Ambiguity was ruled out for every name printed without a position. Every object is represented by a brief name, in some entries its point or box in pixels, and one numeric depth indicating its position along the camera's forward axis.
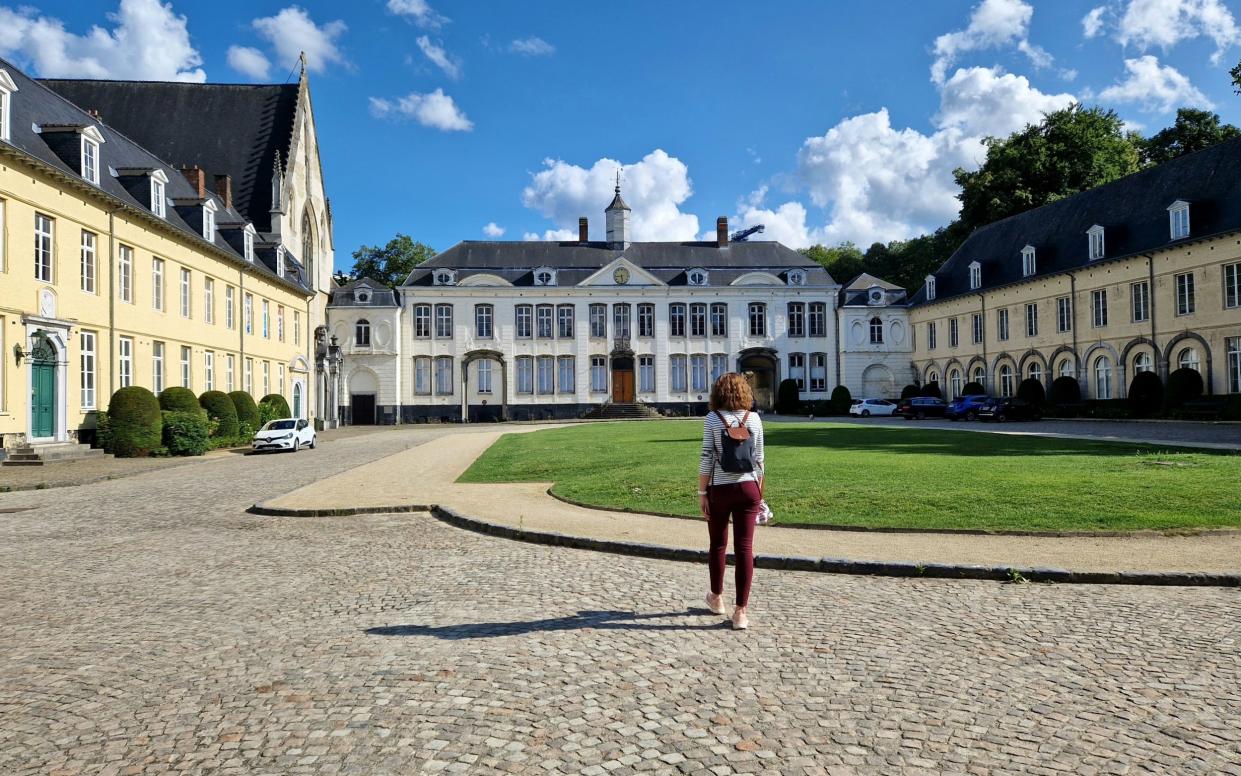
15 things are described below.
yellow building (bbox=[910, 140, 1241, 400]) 34.12
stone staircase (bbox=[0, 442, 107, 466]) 21.70
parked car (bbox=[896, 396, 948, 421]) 47.03
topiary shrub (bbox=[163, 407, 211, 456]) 26.03
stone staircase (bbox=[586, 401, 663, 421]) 55.43
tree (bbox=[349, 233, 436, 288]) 73.56
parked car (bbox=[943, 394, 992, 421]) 41.41
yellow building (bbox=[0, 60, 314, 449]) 22.30
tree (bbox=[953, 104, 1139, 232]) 52.16
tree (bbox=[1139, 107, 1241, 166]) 50.12
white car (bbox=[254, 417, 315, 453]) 28.88
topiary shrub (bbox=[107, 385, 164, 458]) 24.78
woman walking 5.98
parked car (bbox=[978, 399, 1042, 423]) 39.81
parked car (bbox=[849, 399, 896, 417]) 51.84
